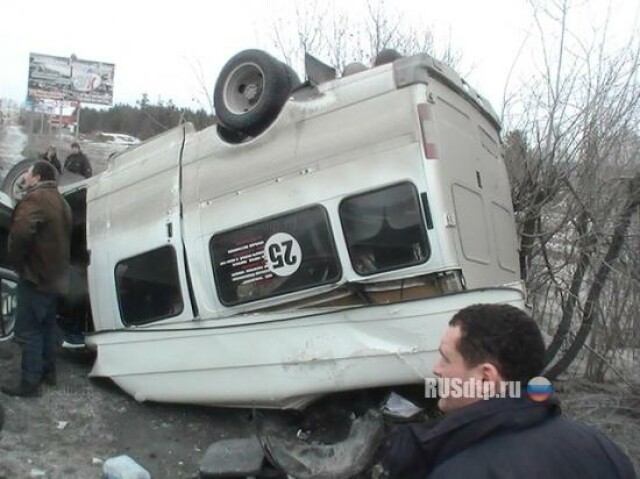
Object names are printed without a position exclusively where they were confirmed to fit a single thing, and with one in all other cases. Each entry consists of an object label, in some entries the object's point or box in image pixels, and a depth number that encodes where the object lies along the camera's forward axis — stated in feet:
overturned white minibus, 13.11
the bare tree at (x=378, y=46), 35.35
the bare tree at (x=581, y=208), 22.34
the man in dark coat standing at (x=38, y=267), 15.87
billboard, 126.21
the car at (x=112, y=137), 123.48
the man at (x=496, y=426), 4.68
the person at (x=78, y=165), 28.96
